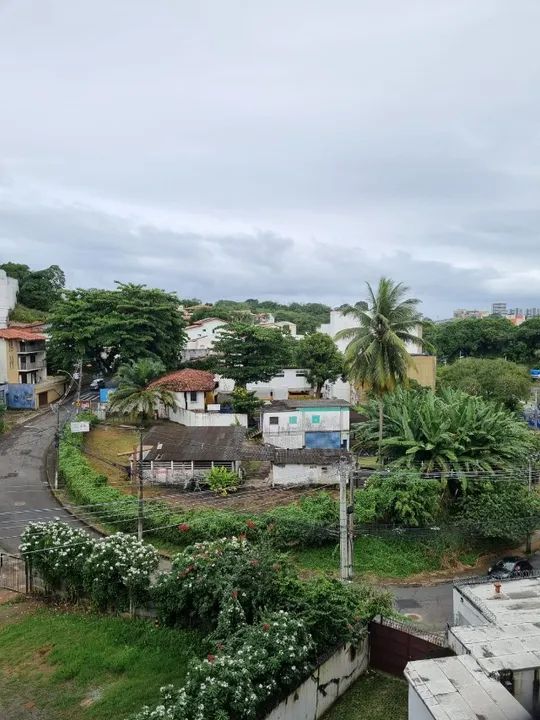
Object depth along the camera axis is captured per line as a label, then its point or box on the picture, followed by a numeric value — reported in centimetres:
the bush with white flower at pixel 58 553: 1669
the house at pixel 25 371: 4806
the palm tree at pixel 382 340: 2759
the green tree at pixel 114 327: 4759
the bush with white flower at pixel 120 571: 1552
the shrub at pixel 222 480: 2645
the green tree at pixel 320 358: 4906
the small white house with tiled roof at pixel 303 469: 2695
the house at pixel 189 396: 3958
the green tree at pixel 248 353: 4331
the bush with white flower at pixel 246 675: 951
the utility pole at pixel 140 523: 1923
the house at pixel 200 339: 6275
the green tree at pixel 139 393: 3847
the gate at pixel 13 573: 1902
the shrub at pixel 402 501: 2180
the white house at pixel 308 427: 3319
